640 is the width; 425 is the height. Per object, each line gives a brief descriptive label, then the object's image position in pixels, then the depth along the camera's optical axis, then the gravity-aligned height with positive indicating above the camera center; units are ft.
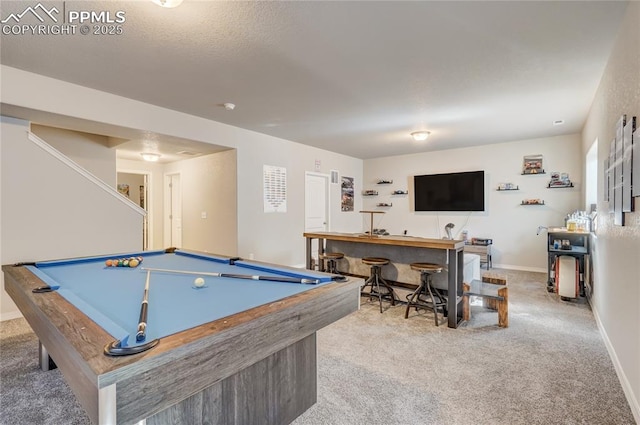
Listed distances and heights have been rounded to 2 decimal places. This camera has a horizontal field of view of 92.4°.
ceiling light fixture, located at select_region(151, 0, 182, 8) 5.68 +3.88
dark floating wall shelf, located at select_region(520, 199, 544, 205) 18.79 +0.47
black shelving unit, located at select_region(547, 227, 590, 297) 13.07 -1.62
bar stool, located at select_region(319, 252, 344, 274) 13.41 -2.15
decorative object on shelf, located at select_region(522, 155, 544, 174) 18.81 +2.80
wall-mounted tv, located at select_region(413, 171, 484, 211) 20.84 +1.31
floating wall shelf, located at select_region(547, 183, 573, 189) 17.90 +1.41
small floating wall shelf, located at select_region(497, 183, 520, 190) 19.58 +1.51
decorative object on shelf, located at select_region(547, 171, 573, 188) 17.98 +1.74
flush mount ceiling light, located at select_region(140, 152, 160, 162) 18.69 +3.39
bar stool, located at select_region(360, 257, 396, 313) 11.86 -2.95
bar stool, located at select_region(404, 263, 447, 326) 10.53 -3.05
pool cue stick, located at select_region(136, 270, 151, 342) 3.15 -1.29
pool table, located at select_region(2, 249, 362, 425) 2.73 -1.40
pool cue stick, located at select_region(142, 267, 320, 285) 5.50 -1.29
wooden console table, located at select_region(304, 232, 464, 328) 10.18 -1.60
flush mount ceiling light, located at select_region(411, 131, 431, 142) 16.49 +4.07
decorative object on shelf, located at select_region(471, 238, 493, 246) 19.66 -2.04
